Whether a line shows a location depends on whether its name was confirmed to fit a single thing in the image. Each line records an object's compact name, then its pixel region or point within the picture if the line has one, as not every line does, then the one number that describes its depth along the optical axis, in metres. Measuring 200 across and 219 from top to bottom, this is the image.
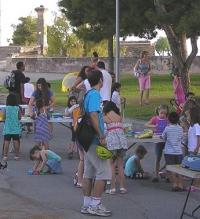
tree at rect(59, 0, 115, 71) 28.86
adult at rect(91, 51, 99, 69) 14.14
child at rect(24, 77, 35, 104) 17.83
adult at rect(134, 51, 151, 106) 22.97
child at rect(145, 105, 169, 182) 11.31
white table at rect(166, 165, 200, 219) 7.67
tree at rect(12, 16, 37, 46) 83.88
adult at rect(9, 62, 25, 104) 17.75
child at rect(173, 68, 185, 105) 18.53
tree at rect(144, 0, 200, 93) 20.64
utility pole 20.41
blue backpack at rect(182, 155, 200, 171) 7.82
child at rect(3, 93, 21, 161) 13.43
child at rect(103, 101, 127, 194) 9.97
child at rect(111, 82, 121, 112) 13.55
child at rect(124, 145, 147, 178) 11.42
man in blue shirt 8.57
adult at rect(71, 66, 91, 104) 11.72
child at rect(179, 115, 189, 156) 10.89
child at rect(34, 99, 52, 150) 13.05
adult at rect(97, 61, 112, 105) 13.61
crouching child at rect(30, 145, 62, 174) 11.84
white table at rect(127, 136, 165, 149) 10.81
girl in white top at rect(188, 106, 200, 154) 10.64
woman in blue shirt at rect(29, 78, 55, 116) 13.77
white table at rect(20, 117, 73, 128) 13.77
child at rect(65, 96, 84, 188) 10.46
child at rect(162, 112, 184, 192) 10.61
